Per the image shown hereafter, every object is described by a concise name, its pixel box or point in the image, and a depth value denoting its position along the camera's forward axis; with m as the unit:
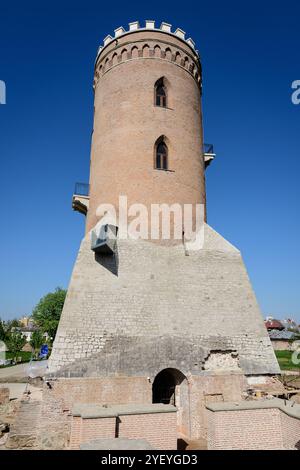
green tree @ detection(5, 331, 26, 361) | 35.16
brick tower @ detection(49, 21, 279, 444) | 9.55
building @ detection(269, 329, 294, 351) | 45.19
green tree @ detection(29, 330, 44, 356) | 36.62
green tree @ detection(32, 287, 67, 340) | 42.03
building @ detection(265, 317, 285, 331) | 64.12
